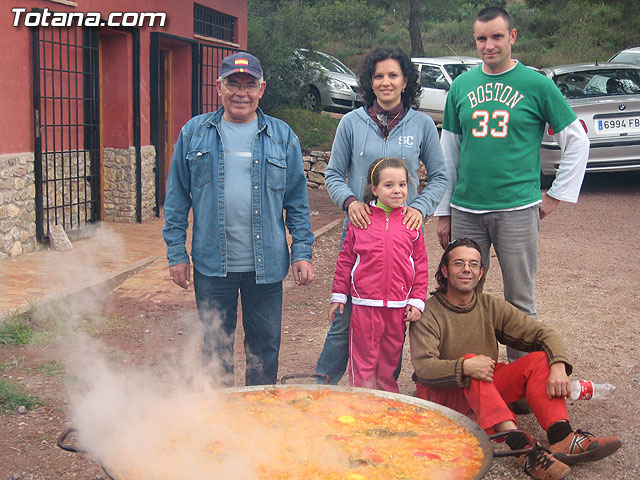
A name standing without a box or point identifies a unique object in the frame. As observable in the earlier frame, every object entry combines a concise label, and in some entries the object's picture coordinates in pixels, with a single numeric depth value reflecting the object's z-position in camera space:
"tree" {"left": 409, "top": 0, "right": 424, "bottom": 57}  28.33
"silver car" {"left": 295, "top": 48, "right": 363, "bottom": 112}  19.25
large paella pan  2.66
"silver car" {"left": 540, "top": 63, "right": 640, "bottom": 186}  10.19
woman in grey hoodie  4.02
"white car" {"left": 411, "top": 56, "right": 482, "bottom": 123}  17.02
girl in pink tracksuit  3.83
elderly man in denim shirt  3.78
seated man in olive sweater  3.58
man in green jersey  4.03
